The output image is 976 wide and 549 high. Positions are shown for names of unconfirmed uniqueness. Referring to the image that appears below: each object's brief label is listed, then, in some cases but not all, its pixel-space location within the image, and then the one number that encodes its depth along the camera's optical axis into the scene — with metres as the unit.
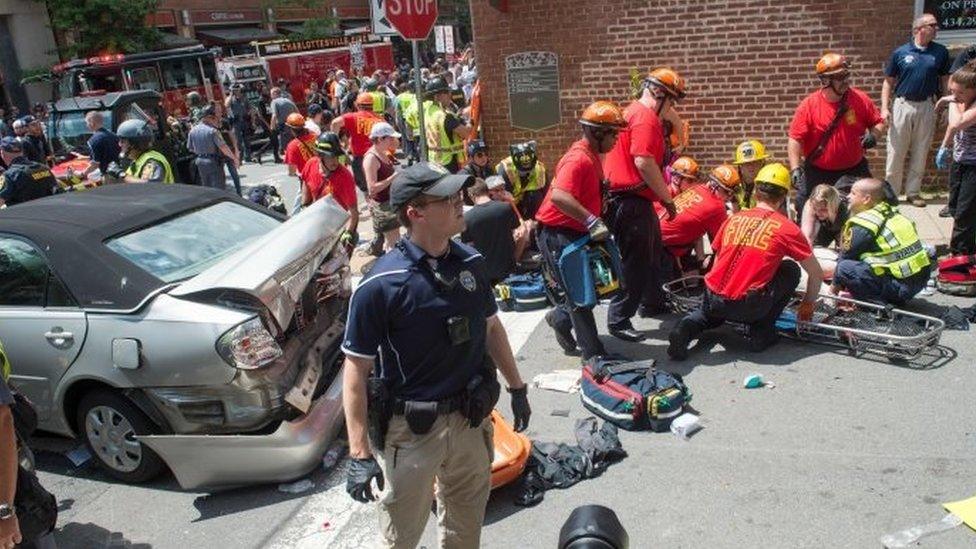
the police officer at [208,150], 11.27
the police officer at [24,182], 8.24
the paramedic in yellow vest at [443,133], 9.17
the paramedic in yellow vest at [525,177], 7.60
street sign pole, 6.38
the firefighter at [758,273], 5.09
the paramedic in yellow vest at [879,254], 5.38
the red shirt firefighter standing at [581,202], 5.03
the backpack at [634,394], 4.51
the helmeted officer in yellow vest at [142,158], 7.11
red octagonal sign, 6.32
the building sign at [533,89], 9.66
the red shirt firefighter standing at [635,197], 5.58
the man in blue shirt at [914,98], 7.64
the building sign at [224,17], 37.22
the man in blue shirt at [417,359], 2.69
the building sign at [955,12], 8.19
